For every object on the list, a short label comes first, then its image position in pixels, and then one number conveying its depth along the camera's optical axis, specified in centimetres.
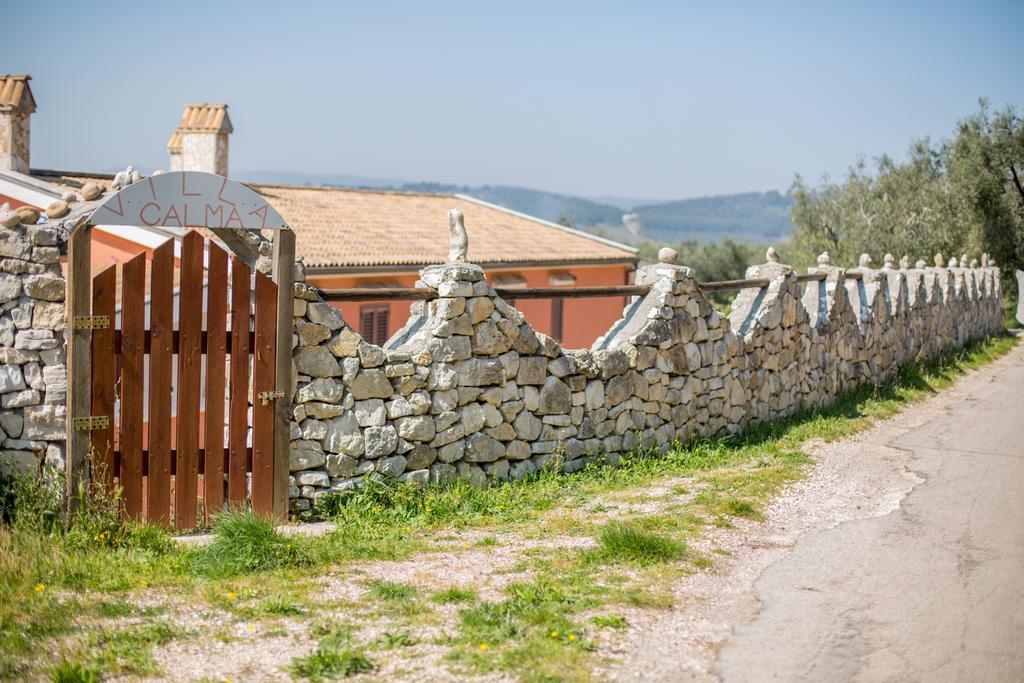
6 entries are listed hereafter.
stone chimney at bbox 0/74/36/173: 1628
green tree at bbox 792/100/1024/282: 2841
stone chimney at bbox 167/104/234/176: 1961
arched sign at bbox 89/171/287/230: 631
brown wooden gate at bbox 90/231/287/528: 641
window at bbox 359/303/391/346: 1931
